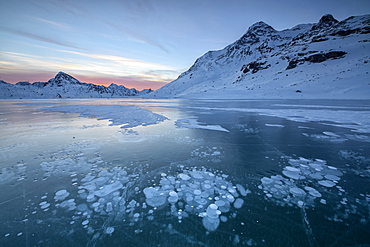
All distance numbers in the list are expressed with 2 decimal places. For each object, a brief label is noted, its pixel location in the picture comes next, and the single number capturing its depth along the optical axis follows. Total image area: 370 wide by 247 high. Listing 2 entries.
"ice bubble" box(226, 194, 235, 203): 3.15
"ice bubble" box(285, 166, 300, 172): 4.32
